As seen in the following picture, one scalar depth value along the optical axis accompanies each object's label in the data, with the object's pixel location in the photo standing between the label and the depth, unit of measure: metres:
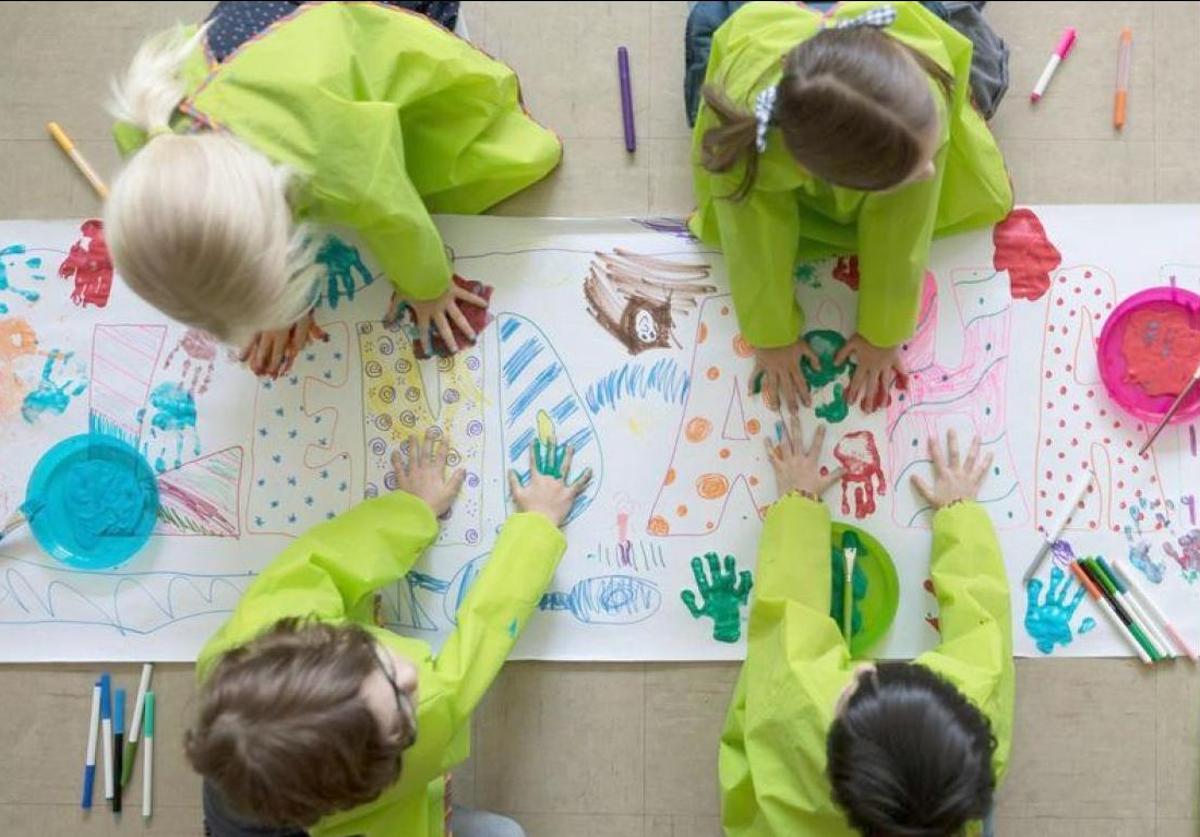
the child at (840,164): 0.76
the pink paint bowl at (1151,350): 1.05
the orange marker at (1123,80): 1.11
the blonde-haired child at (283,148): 0.78
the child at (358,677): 0.76
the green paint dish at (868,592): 1.05
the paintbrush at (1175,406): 1.04
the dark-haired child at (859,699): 0.76
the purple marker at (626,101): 1.13
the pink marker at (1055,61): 1.12
